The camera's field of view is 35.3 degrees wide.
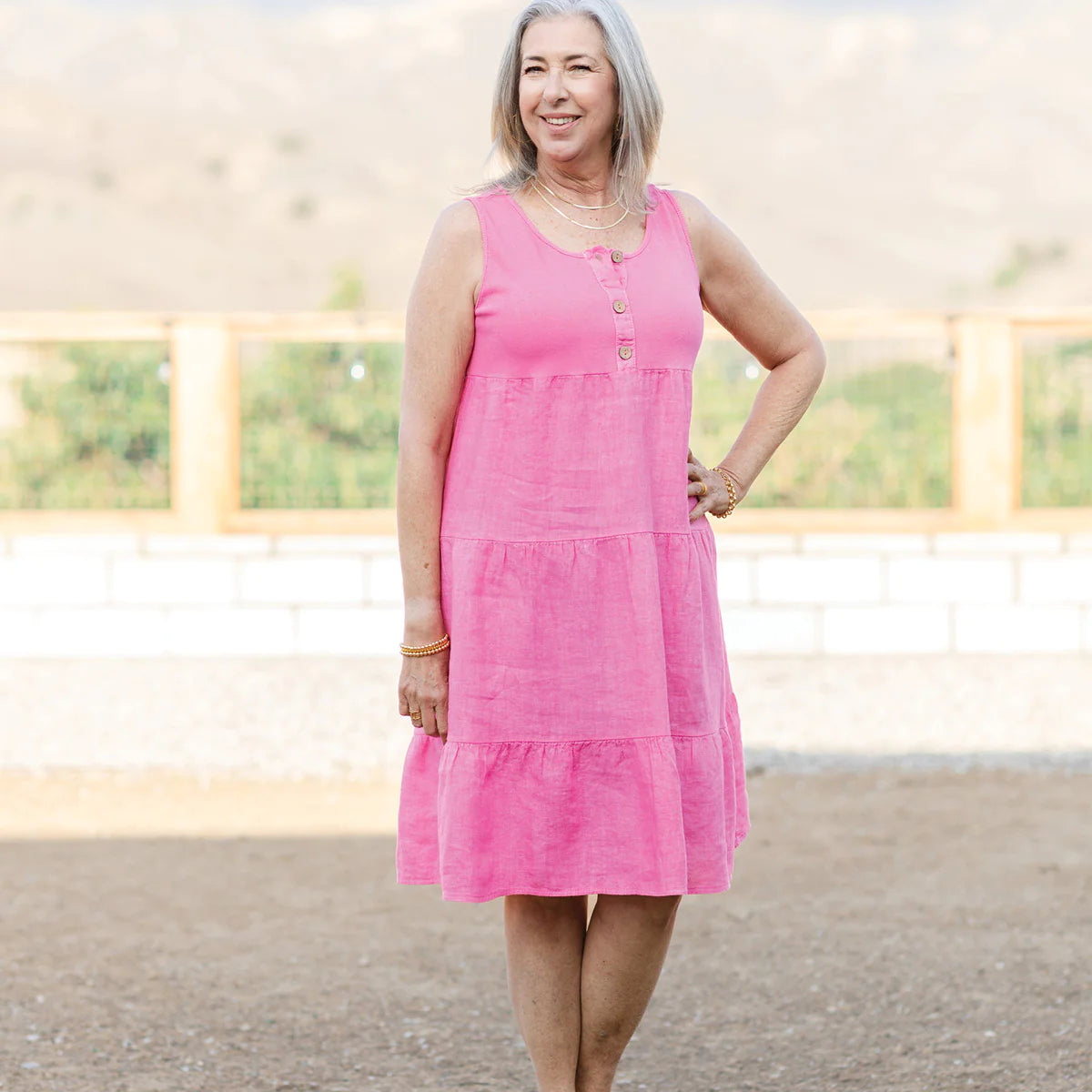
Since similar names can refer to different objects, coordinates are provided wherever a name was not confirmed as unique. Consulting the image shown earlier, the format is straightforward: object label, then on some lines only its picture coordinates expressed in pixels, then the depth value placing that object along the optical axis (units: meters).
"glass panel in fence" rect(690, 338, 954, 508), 9.12
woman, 2.76
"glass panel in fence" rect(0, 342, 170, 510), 9.08
